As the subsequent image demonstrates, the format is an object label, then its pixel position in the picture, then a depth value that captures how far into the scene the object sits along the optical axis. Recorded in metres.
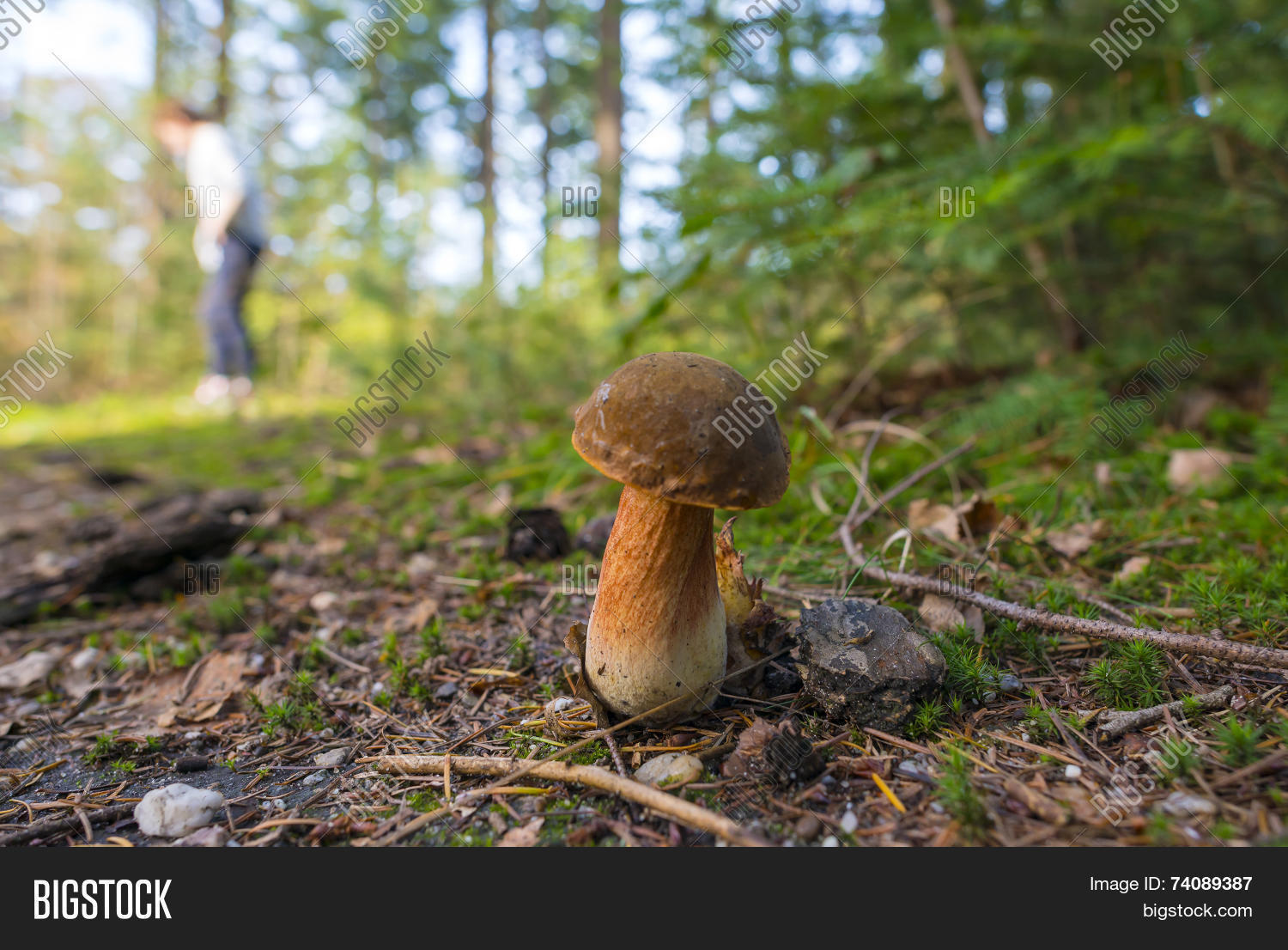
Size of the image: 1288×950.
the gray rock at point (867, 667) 0.24
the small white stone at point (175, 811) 0.23
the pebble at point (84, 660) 0.35
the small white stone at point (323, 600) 0.39
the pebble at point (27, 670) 0.34
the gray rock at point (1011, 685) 0.26
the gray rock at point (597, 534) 0.40
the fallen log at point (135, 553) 0.41
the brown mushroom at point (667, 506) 0.22
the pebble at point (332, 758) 0.26
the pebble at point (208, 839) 0.22
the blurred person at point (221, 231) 5.03
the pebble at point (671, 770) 0.23
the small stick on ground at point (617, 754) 0.23
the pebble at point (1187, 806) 0.20
